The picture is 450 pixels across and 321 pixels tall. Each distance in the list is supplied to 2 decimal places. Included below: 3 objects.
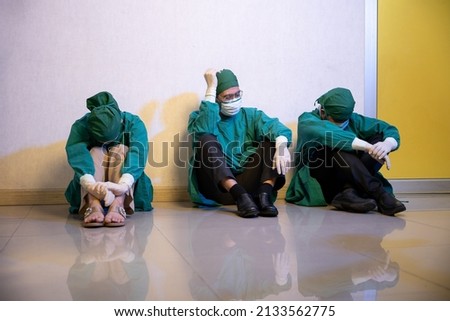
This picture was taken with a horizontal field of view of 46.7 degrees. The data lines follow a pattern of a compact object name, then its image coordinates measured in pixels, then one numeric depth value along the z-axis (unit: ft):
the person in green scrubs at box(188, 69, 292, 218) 8.14
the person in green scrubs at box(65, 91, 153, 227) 7.16
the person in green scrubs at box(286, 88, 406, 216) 8.19
